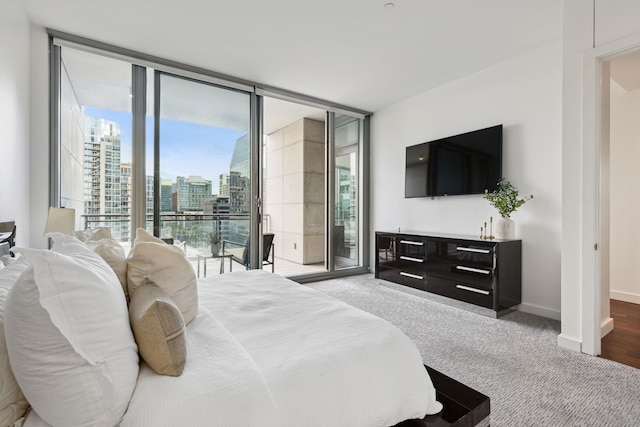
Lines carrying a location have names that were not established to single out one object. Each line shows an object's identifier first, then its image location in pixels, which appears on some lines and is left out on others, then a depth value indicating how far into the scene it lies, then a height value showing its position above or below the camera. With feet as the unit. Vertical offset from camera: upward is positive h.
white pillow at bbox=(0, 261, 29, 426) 2.41 -1.45
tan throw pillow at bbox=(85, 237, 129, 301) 3.87 -0.59
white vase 10.82 -0.50
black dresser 10.12 -1.93
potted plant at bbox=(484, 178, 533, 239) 10.61 +0.38
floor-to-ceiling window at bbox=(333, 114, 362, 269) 17.06 +1.34
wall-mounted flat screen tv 11.50 +2.05
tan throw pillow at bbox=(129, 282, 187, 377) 3.00 -1.23
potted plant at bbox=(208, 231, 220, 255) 12.78 -1.16
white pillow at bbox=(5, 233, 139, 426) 2.26 -1.02
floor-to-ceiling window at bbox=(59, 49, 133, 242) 10.68 +2.54
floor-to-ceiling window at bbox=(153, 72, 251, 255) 11.74 +2.02
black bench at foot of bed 3.66 -2.44
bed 2.62 -1.62
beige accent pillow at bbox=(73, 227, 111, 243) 5.64 -0.42
